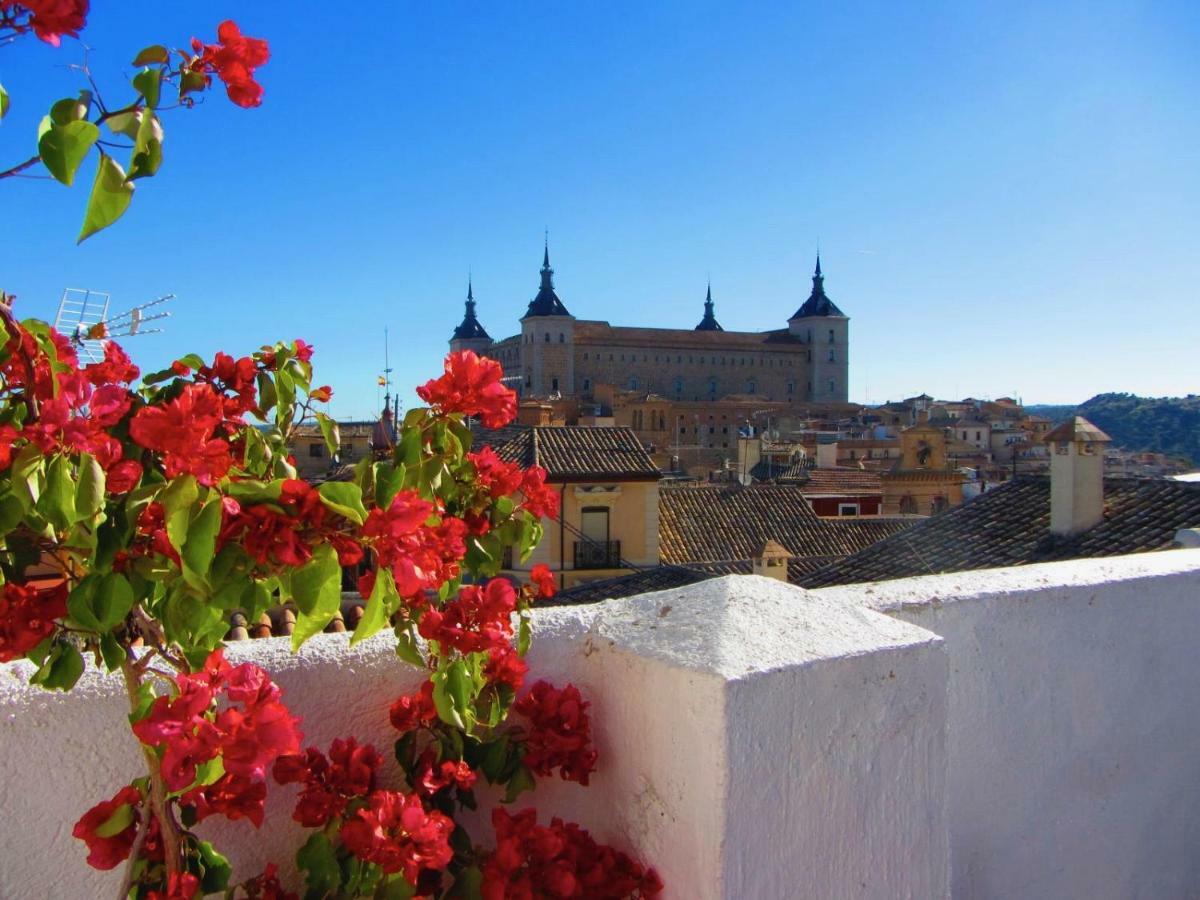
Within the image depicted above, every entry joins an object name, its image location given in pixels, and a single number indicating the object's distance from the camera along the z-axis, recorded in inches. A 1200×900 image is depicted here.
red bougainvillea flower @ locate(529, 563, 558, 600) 64.8
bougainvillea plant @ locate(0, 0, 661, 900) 42.5
